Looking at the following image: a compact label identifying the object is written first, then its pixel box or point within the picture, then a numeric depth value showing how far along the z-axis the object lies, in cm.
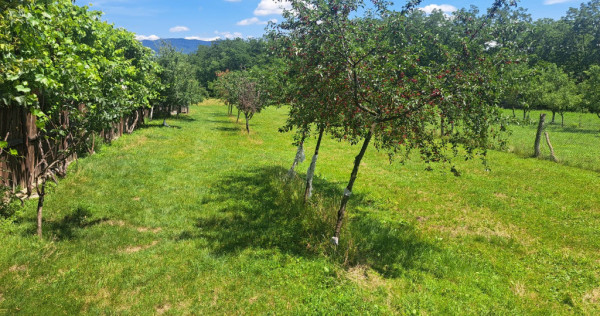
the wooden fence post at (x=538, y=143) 1928
